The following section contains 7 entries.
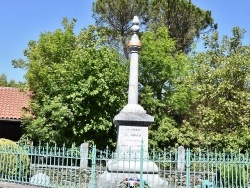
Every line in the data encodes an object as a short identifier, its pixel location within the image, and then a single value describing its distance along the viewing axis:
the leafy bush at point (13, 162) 9.44
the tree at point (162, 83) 21.44
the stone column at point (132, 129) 10.77
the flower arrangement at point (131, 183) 8.57
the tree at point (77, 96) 18.92
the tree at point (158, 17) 27.69
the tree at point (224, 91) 18.94
